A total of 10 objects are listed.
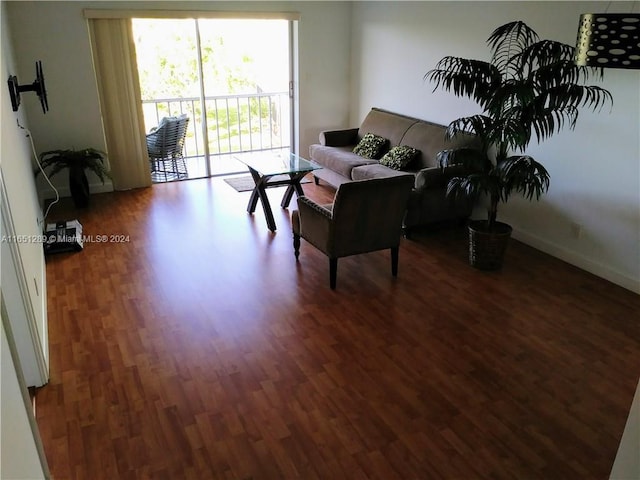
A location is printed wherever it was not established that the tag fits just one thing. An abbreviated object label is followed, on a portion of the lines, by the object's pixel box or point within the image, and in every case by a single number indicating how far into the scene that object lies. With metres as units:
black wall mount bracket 3.24
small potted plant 5.36
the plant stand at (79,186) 5.35
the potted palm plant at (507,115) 3.35
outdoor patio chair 6.16
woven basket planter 3.98
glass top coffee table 4.84
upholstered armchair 3.56
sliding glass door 6.35
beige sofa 4.58
